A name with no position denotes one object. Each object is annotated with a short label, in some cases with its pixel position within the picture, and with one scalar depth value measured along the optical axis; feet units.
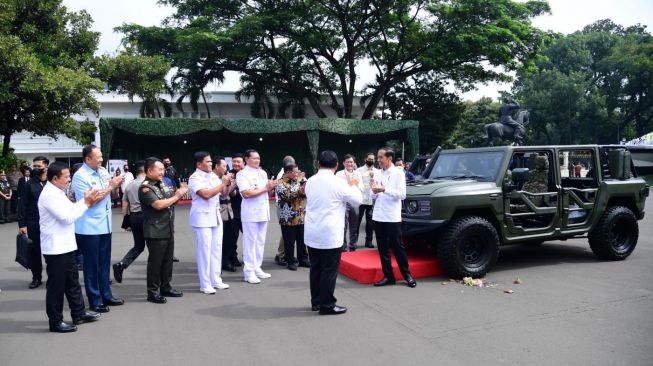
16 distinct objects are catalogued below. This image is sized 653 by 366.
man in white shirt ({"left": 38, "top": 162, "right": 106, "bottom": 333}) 14.71
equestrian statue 44.56
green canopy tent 67.26
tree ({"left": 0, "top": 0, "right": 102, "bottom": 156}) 47.42
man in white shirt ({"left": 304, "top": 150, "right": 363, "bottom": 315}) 16.26
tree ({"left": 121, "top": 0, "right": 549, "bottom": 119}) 76.28
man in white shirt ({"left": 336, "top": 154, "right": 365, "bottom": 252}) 26.71
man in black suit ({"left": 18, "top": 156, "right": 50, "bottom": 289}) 21.15
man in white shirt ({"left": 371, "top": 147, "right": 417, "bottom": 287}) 19.36
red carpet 20.76
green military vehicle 20.35
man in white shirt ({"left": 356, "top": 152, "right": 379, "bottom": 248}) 28.10
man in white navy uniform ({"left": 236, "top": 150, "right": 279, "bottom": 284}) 21.48
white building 104.94
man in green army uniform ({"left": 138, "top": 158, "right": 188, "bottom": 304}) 17.52
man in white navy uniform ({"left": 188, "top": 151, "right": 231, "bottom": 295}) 19.34
